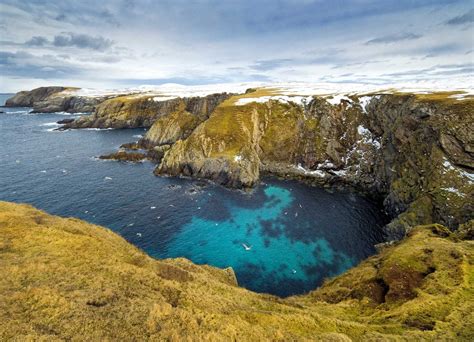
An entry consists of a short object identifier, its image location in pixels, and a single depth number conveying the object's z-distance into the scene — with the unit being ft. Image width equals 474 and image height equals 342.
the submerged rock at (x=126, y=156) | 321.11
